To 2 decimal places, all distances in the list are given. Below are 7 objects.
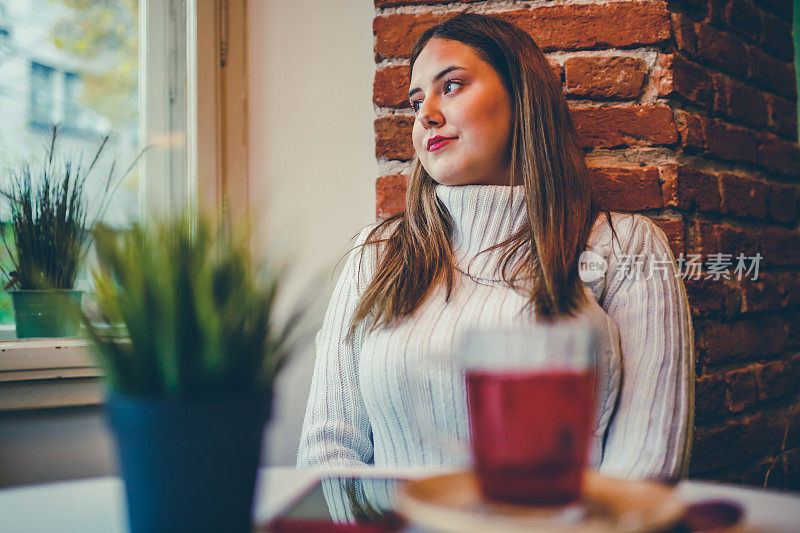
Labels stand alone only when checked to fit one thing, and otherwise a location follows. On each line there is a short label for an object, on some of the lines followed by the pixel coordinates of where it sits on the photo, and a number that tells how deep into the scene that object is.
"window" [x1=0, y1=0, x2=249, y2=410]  1.32
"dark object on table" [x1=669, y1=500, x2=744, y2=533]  0.40
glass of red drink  0.38
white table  0.47
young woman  1.00
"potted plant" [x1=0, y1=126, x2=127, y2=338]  1.31
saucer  0.36
